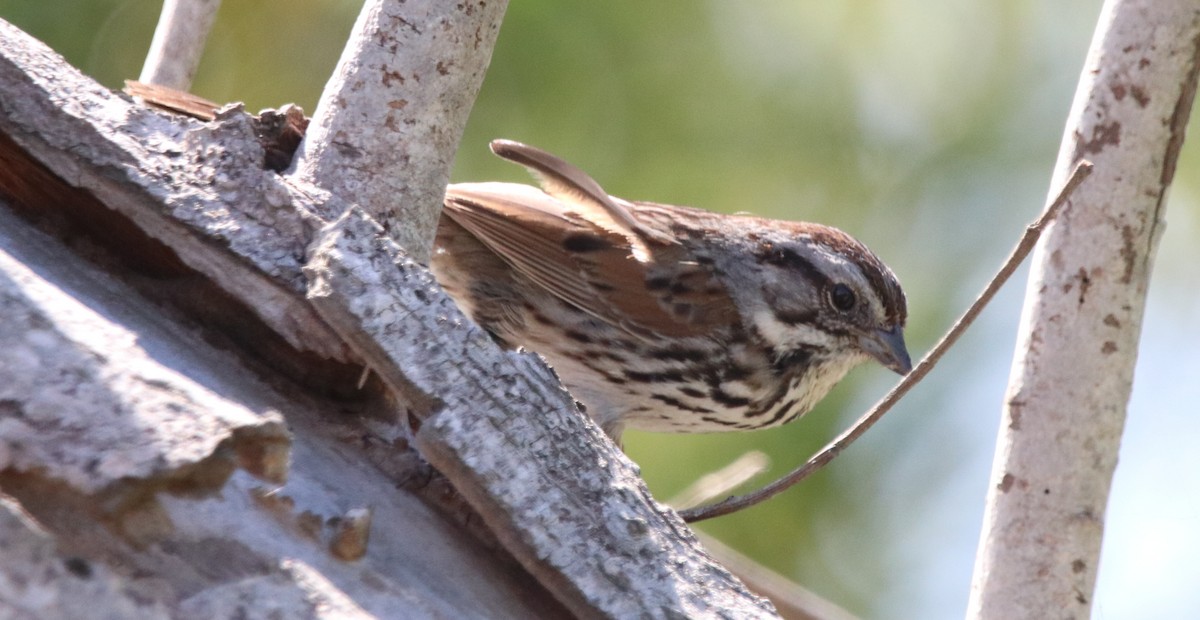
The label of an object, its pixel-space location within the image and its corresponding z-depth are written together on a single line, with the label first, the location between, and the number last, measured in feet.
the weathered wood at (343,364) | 11.34
